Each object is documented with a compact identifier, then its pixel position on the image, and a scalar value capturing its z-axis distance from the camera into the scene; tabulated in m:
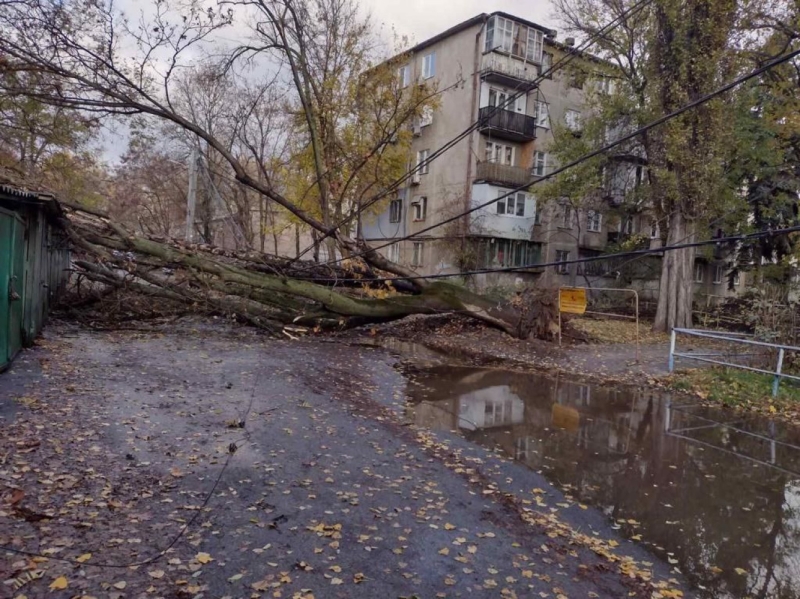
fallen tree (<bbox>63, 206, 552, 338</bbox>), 12.50
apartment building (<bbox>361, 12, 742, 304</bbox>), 28.53
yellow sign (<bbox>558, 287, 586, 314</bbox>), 13.68
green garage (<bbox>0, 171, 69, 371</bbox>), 7.29
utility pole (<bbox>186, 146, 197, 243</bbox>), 22.92
